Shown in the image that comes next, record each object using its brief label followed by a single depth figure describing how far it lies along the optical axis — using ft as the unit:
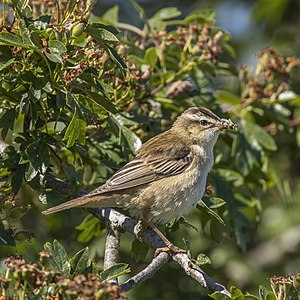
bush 26.48
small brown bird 31.99
